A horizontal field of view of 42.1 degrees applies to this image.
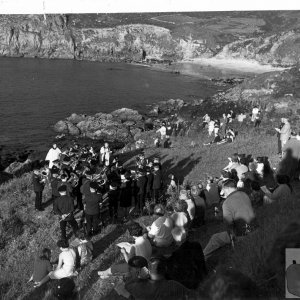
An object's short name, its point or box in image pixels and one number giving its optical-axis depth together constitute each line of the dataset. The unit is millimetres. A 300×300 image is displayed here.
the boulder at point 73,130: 41875
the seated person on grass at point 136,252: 8195
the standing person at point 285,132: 15622
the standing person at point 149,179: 13086
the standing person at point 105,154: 17078
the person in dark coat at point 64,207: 10539
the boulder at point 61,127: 42812
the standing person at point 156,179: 13094
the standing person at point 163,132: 24812
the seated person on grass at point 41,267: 8609
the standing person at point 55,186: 12568
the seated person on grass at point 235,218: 8266
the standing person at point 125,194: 12078
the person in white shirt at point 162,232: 9367
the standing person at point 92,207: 10641
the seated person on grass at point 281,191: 9564
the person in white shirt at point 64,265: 8633
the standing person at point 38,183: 13408
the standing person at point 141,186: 12680
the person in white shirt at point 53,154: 15954
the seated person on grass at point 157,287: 5656
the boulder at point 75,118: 47875
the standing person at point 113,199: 11930
